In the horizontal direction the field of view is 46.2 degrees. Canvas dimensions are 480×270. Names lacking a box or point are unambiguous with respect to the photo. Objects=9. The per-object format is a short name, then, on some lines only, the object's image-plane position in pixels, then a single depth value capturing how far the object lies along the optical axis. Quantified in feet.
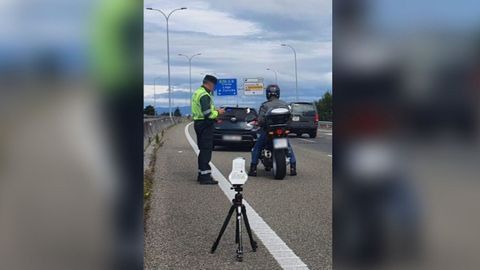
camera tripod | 16.44
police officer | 32.30
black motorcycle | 34.60
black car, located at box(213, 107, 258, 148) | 60.23
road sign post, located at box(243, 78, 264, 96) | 219.20
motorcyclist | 34.50
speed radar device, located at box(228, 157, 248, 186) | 16.46
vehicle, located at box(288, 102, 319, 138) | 95.21
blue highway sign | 195.03
